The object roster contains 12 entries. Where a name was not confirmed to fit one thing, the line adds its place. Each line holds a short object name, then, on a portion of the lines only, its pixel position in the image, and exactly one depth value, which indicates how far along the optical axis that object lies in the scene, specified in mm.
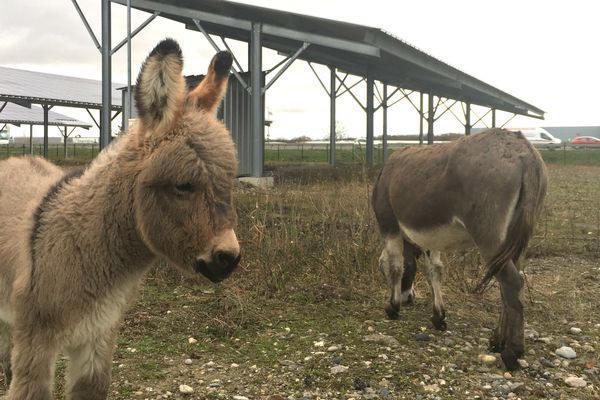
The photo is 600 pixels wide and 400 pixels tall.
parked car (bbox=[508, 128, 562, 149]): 63031
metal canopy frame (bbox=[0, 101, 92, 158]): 41259
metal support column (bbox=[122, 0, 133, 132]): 12266
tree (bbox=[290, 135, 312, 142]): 89719
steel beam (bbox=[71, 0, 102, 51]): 13609
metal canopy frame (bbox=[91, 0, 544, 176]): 13688
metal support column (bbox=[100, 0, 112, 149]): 13656
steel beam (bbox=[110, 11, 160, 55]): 13562
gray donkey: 4227
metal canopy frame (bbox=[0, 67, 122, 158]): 21961
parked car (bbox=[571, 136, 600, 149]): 62056
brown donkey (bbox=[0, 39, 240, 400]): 2377
